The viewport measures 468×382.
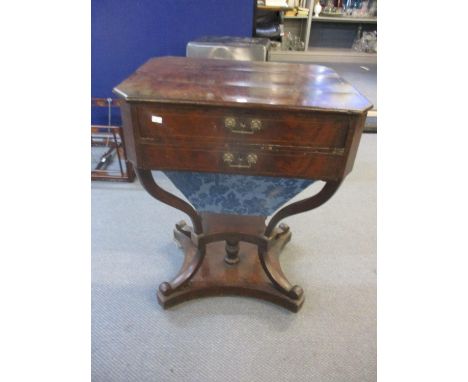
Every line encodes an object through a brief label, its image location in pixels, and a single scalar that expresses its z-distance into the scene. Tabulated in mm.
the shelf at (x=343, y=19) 3649
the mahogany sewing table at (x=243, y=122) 781
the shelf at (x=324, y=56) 3645
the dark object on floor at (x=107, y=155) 2010
